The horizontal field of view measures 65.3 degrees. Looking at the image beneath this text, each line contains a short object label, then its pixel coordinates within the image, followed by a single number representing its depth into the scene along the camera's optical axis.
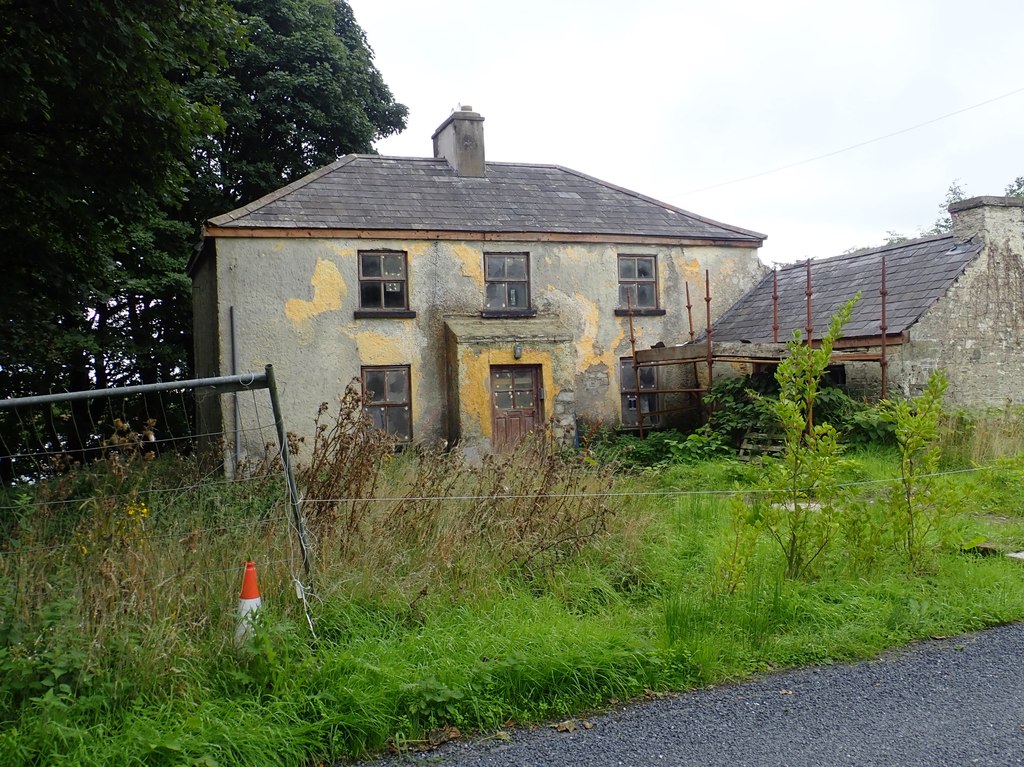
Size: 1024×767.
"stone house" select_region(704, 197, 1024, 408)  14.16
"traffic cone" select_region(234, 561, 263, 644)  4.52
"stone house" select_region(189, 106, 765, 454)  15.31
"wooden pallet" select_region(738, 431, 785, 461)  13.59
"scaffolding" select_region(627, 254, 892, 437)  14.24
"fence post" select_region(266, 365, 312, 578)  4.82
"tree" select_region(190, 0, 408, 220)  21.88
